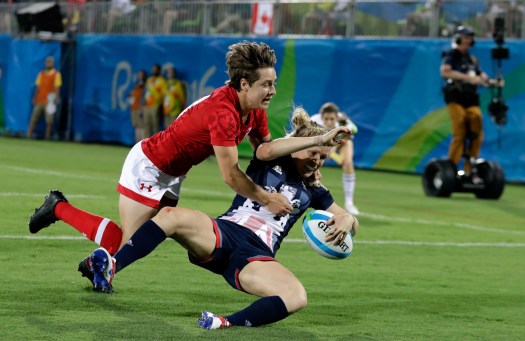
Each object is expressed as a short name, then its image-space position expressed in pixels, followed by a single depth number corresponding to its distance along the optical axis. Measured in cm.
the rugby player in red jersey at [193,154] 792
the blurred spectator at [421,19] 2378
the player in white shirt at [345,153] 1572
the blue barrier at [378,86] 2266
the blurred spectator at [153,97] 2909
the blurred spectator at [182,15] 2875
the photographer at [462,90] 1880
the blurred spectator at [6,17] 3412
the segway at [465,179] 1925
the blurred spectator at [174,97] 2869
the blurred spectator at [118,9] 3098
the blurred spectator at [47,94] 3150
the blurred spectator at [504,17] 2267
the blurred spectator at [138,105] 2966
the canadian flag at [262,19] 2678
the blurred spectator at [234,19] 2730
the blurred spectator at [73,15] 3234
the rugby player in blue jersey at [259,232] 749
